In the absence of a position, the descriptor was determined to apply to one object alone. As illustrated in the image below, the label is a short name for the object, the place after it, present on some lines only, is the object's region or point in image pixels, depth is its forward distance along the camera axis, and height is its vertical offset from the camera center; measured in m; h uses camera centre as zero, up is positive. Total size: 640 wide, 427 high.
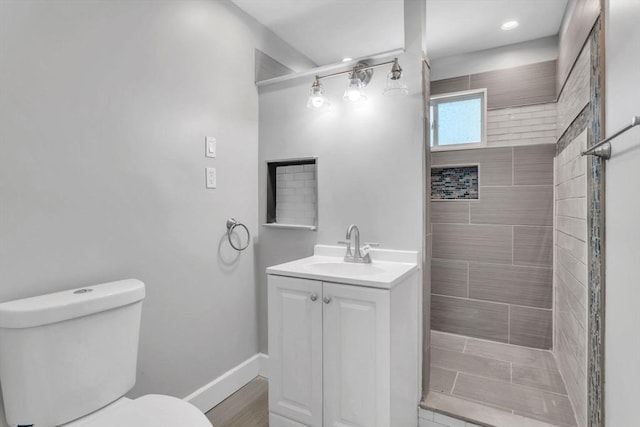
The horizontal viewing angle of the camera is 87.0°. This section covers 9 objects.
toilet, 1.11 -0.55
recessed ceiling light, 2.41 +1.32
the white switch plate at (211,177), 2.01 +0.19
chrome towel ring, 2.17 -0.12
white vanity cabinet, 1.52 -0.71
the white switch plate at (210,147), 2.00 +0.37
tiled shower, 1.89 -0.45
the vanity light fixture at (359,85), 1.82 +0.70
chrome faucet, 1.97 -0.28
